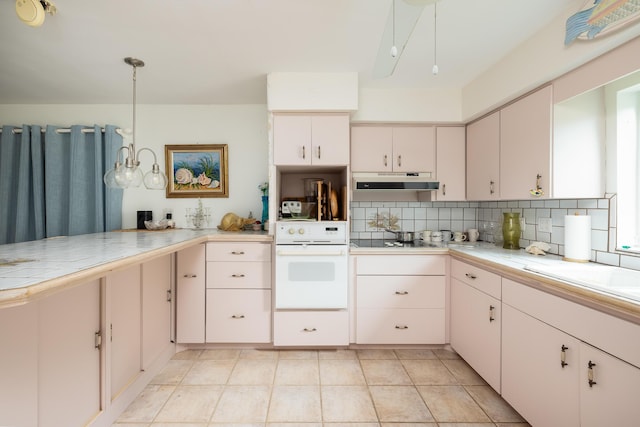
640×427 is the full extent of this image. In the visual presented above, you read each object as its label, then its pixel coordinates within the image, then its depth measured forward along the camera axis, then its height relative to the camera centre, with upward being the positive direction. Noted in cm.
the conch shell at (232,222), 288 -11
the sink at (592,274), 137 -31
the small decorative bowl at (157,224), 287 -13
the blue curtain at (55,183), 301 +28
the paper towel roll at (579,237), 178 -15
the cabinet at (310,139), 251 +60
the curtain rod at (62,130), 303 +82
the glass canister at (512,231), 240 -16
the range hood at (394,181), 265 +27
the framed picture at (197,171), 318 +42
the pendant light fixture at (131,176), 203 +24
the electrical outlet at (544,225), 221 -10
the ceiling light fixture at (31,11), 150 +101
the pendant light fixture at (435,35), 163 +112
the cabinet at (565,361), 108 -65
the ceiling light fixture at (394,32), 126 +89
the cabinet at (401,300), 251 -74
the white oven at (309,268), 244 -47
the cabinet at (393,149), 281 +59
